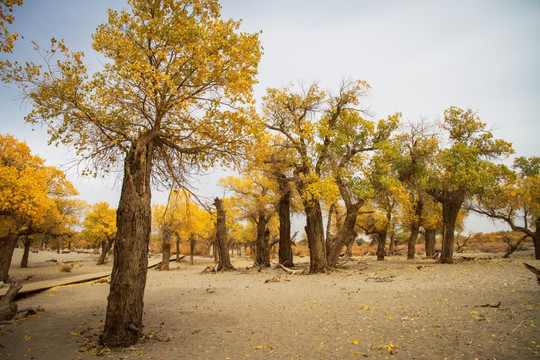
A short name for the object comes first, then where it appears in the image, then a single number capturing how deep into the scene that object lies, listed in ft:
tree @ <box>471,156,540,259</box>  57.98
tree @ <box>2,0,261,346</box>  16.65
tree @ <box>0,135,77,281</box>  45.21
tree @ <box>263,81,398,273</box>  46.23
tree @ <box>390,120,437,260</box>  53.47
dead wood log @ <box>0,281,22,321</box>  18.42
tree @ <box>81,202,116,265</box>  94.48
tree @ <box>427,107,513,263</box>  48.49
